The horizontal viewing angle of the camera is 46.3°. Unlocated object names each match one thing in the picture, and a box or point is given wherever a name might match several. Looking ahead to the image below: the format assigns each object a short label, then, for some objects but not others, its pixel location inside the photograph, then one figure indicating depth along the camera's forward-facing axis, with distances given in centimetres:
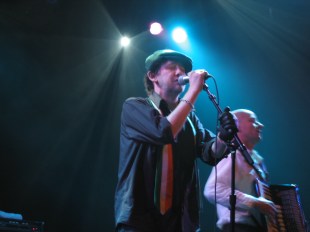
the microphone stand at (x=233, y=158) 231
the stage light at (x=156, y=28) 694
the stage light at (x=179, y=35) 704
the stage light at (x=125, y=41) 712
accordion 364
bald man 361
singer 232
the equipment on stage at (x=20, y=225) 409
